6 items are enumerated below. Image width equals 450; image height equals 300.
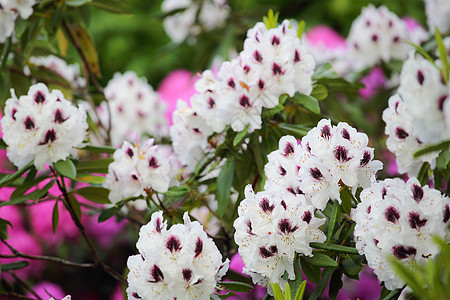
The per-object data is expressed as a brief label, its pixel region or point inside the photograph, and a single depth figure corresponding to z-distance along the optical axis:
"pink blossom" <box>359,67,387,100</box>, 3.84
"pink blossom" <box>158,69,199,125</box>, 5.15
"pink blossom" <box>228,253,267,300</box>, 2.56
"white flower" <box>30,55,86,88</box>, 2.76
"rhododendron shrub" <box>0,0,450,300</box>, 1.91
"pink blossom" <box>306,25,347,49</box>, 5.11
